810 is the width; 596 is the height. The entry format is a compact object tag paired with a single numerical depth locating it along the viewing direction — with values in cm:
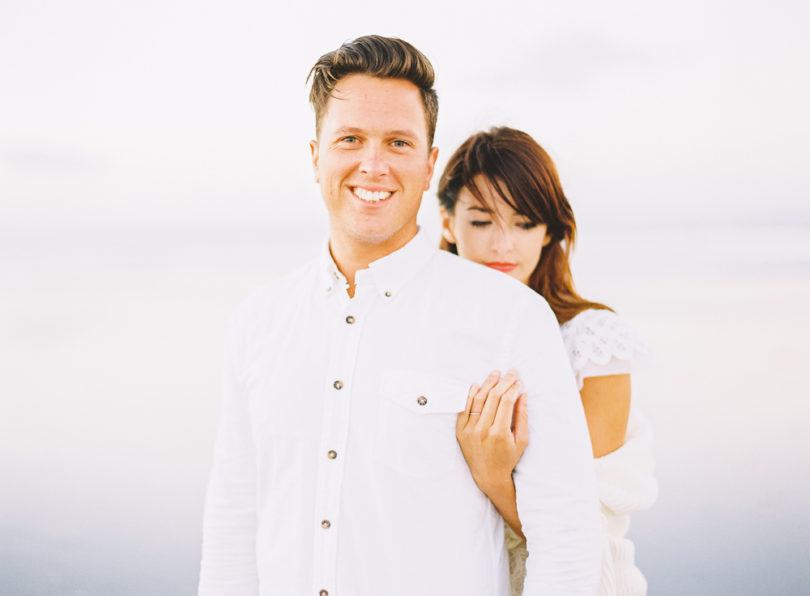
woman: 199
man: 147
